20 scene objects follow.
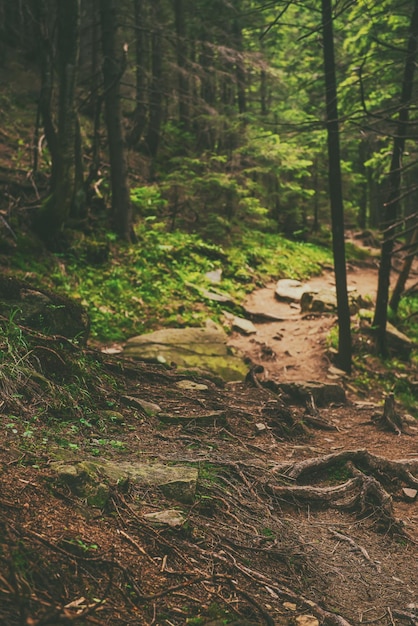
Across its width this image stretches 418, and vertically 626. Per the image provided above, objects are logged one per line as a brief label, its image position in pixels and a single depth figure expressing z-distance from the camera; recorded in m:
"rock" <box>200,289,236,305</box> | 12.97
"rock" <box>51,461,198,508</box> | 3.34
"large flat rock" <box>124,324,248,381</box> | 8.38
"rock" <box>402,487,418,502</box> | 5.71
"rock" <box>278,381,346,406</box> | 8.70
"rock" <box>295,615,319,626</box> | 3.03
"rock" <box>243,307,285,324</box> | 13.57
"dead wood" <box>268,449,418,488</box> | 5.73
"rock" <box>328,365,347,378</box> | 10.80
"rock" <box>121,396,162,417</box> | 5.84
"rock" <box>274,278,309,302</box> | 15.25
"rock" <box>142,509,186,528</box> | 3.43
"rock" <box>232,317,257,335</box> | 12.29
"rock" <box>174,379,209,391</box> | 7.11
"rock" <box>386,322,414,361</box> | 12.02
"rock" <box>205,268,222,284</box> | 14.21
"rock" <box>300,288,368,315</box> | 13.96
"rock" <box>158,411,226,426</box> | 5.84
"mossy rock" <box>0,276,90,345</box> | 6.04
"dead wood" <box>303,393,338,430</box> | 7.67
